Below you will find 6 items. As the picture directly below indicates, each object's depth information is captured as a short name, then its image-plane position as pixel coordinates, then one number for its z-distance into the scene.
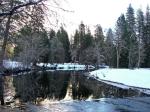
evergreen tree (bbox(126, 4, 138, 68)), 32.02
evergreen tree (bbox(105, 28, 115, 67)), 36.57
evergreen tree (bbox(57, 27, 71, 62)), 45.67
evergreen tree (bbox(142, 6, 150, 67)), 32.34
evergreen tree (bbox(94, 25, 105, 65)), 40.53
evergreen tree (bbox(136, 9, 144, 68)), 31.44
